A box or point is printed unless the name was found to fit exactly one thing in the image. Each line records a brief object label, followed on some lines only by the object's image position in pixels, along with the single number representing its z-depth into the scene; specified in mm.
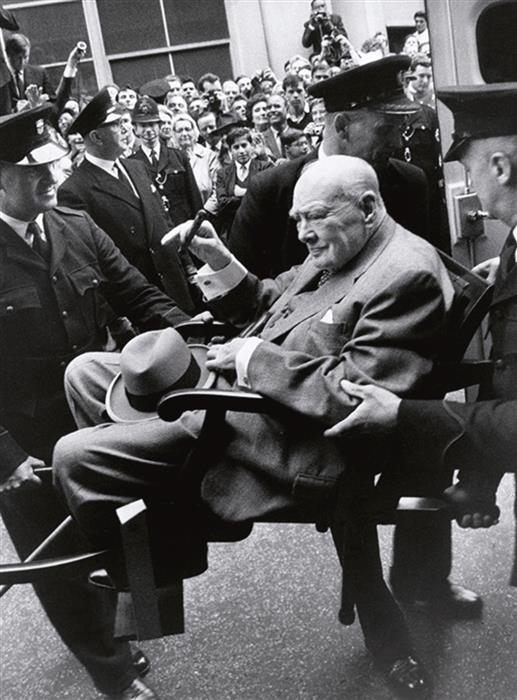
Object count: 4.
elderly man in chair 1577
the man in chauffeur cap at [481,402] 1436
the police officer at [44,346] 1831
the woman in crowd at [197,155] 4156
